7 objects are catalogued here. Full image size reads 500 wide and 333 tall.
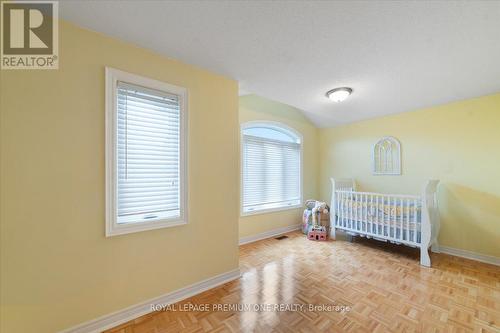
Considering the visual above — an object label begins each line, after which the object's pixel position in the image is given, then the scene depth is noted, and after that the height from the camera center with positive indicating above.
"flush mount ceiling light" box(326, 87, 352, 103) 2.60 +0.99
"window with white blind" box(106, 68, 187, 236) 1.62 +0.14
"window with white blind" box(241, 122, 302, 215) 3.54 +0.01
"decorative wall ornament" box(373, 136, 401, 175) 3.53 +0.20
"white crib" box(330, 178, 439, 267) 2.61 -0.75
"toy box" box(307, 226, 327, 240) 3.59 -1.20
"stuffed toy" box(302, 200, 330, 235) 3.75 -0.92
